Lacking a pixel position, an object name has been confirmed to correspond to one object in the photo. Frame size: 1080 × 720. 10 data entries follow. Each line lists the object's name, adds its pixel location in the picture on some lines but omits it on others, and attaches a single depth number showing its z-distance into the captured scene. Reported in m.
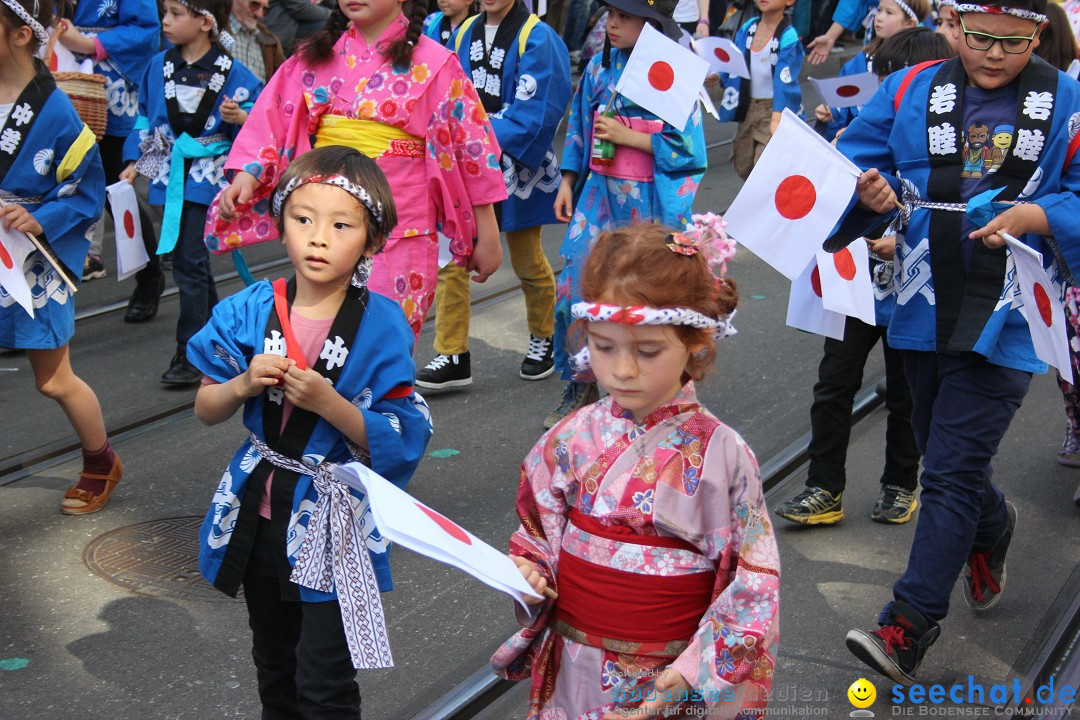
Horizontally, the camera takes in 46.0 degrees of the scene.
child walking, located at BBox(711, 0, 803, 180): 7.77
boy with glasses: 3.31
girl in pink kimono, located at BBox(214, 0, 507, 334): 4.22
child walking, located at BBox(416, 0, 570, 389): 5.80
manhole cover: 4.04
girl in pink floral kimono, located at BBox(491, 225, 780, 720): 2.27
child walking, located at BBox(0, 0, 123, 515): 4.26
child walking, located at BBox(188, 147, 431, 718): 2.70
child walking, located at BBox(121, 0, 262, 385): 5.85
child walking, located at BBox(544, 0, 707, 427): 5.21
